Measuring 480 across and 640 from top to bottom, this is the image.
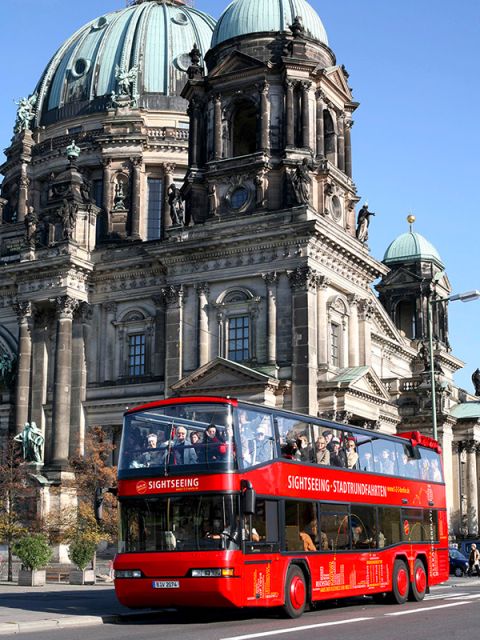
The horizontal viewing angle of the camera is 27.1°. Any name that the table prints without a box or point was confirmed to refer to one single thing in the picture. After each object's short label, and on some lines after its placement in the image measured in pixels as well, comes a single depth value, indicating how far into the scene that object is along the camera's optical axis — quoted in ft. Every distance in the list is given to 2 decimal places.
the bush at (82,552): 123.85
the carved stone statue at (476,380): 272.10
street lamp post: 128.98
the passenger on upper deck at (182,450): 72.08
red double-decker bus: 70.49
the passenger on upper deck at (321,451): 80.53
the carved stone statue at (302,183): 166.20
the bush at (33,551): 119.55
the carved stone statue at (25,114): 253.03
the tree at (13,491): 158.92
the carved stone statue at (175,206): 180.53
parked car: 163.43
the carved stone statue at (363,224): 185.88
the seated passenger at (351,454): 84.33
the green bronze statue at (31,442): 182.50
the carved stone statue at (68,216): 191.93
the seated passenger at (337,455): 82.33
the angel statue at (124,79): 237.86
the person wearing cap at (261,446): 73.26
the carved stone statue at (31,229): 196.39
